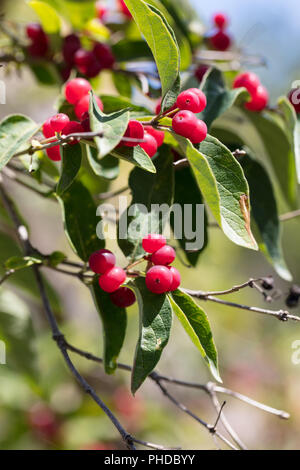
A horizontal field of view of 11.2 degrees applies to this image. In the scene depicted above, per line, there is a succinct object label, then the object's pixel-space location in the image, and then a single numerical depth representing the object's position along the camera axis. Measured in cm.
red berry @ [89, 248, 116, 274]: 46
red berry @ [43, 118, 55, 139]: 45
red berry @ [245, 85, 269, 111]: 51
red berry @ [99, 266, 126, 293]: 45
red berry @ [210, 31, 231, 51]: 58
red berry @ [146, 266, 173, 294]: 44
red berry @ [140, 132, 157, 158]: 45
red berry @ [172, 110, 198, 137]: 44
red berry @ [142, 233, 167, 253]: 46
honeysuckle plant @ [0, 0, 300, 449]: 44
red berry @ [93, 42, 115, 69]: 55
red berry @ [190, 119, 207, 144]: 44
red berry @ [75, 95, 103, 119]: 47
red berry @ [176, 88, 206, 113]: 44
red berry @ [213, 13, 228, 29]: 59
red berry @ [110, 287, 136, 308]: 46
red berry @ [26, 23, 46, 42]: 56
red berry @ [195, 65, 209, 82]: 53
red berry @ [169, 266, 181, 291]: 45
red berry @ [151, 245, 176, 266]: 45
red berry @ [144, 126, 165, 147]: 46
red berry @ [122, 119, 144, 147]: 44
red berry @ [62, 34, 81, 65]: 55
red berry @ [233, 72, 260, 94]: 51
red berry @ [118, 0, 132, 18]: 60
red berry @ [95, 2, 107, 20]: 60
